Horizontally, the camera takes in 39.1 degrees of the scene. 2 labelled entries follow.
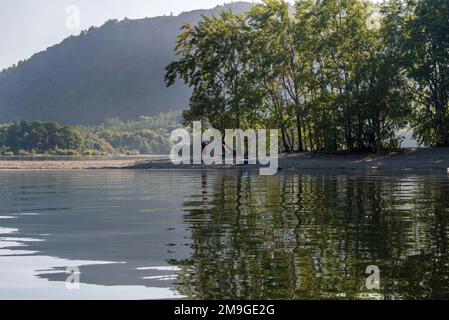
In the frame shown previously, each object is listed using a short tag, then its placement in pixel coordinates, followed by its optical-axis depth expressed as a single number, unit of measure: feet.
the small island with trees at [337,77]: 223.71
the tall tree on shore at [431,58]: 220.84
